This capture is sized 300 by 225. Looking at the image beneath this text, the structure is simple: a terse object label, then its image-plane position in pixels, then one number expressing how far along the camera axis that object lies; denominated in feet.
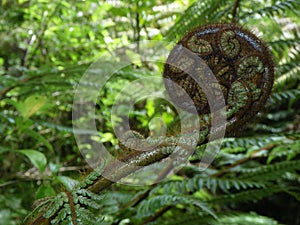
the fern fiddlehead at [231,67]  1.43
